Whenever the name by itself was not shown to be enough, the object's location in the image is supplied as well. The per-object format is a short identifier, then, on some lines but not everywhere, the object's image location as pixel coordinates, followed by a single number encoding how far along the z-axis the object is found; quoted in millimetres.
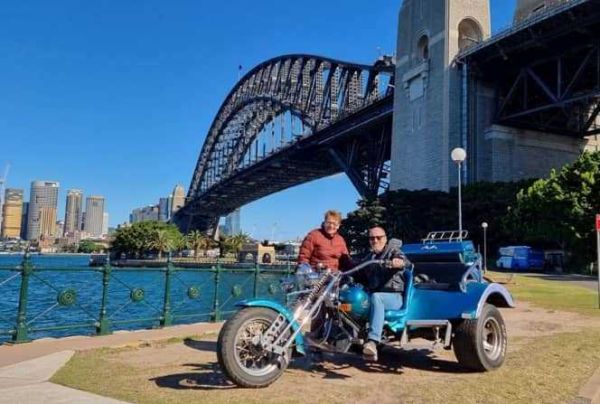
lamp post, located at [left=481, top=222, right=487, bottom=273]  40688
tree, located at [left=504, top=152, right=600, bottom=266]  34031
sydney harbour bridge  43188
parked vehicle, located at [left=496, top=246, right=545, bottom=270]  37500
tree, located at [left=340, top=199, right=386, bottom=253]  46062
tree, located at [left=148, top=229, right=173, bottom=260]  98625
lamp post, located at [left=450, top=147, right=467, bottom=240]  18328
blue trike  5164
